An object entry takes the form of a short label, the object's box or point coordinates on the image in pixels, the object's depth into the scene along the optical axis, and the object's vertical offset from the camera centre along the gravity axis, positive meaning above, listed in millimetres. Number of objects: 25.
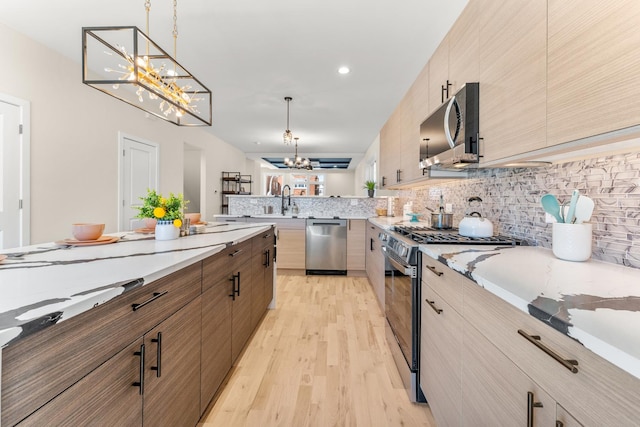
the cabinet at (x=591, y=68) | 826 +454
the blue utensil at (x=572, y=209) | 1173 +16
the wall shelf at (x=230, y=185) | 7613 +648
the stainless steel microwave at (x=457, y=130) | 1705 +506
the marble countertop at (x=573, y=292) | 506 -201
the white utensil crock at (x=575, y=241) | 1147 -109
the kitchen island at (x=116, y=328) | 600 -334
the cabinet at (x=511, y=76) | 1180 +616
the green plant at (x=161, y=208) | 1751 +5
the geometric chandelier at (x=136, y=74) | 1522 +1536
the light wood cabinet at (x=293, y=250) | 4602 -614
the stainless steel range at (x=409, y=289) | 1667 -481
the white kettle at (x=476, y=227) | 1828 -92
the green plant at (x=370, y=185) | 5047 +438
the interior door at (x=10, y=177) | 2631 +272
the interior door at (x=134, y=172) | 4016 +527
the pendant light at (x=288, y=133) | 4193 +1214
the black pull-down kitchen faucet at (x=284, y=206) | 5113 +70
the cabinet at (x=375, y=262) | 3007 -600
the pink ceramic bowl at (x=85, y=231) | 1597 -124
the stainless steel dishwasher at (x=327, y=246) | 4555 -540
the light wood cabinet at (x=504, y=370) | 536 -393
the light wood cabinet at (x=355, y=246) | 4559 -537
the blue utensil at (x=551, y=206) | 1246 +29
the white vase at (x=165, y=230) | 1743 -124
